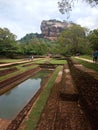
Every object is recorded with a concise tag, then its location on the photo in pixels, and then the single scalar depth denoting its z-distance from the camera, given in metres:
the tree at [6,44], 25.01
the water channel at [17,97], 5.37
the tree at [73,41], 34.77
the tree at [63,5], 7.38
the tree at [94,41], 25.19
